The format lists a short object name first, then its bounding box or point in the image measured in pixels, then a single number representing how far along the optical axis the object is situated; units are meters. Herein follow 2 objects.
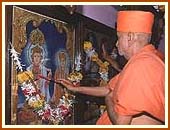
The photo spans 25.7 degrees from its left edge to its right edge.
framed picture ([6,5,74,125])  1.38
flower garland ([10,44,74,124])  1.41
